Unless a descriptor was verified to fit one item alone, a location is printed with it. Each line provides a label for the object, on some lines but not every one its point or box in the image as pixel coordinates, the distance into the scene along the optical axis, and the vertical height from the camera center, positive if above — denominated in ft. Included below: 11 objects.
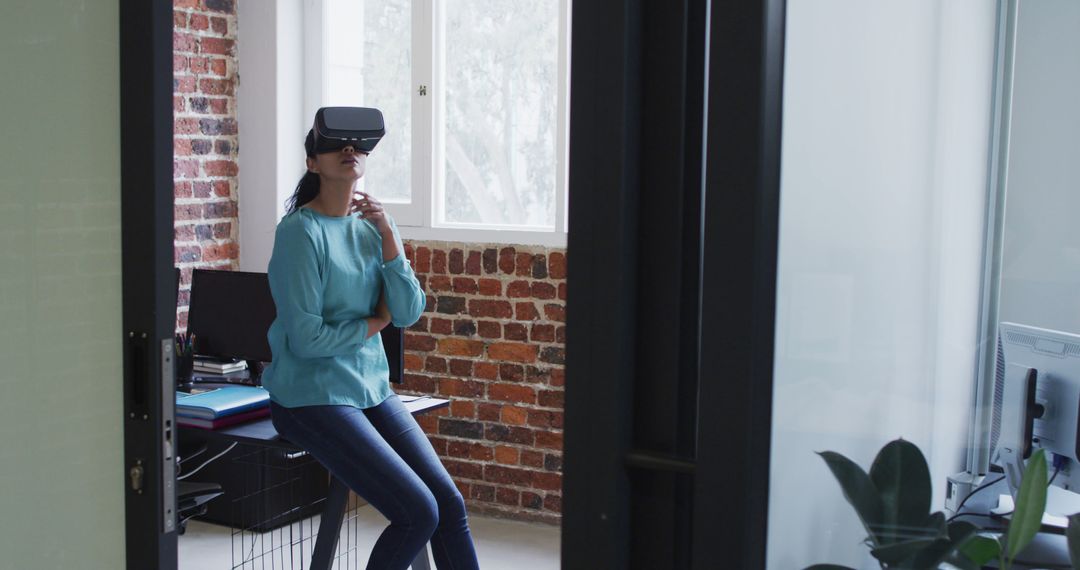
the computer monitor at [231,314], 11.14 -1.31
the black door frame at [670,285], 3.54 -0.30
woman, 8.94 -1.43
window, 13.53 +1.11
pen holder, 11.07 -1.86
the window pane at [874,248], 3.67 -0.16
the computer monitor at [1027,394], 3.73 -0.70
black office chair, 10.65 -3.08
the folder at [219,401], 9.89 -2.00
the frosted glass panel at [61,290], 5.49 -0.55
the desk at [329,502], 9.76 -2.89
